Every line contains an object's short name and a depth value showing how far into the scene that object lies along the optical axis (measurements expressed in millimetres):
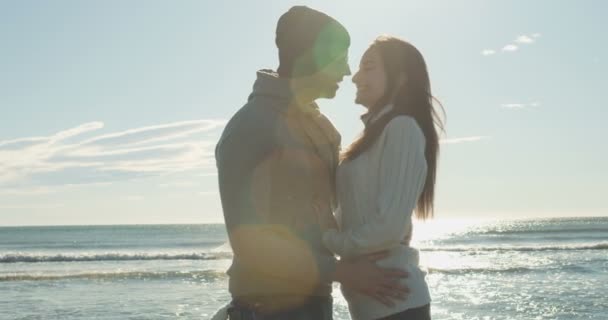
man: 2684
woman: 2814
